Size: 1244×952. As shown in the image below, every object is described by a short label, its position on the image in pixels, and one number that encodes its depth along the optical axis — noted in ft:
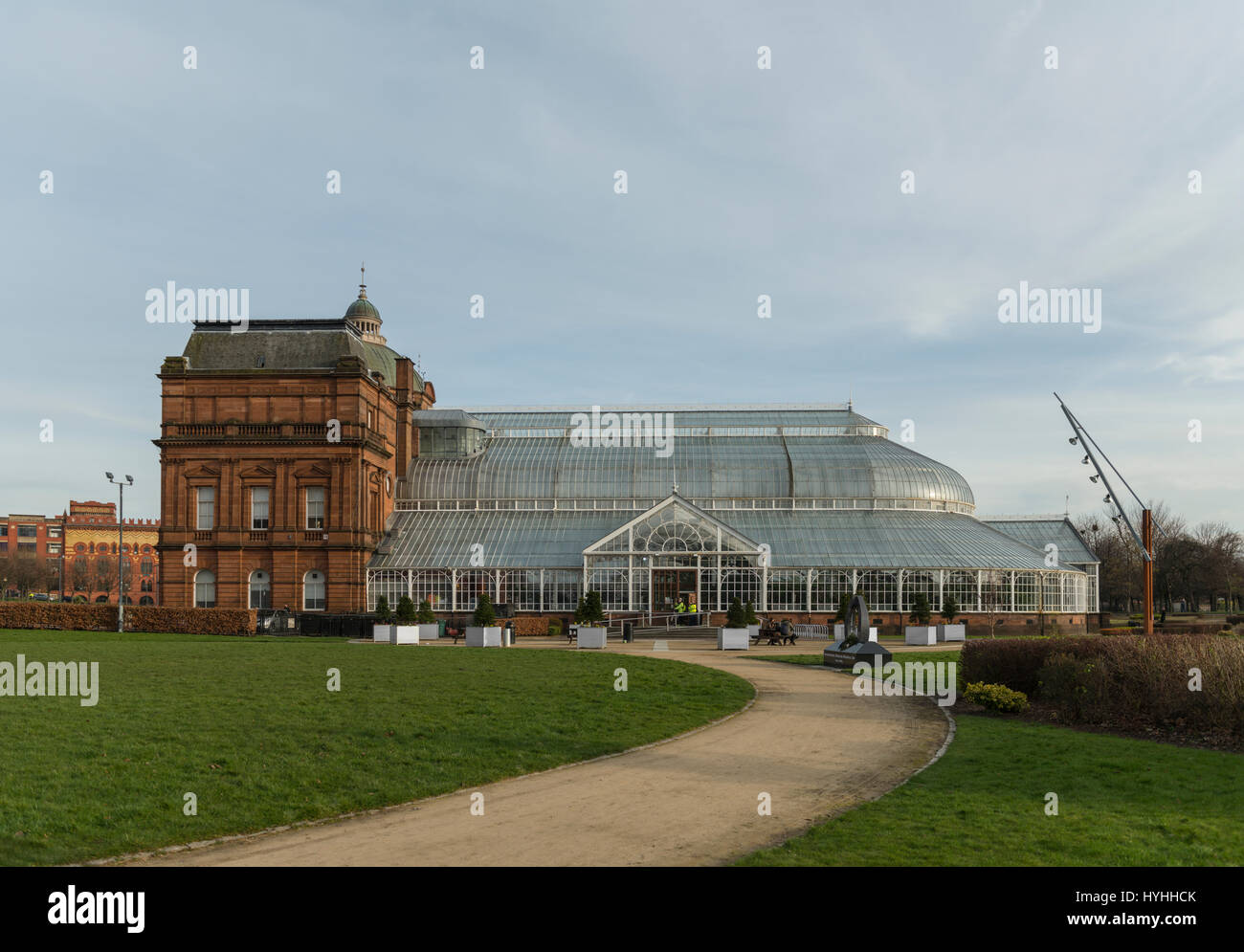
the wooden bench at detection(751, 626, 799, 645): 149.48
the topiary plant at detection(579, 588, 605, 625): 154.92
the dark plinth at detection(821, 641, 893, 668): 104.47
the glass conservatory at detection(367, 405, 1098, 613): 185.37
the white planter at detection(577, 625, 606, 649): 140.15
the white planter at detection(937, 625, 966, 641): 153.79
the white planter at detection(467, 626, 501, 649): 143.02
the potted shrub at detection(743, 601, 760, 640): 155.33
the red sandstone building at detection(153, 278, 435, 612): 193.77
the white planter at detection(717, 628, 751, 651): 137.80
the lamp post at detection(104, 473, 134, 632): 157.07
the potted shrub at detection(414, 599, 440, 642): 162.20
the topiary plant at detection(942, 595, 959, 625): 170.50
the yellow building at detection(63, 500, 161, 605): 470.80
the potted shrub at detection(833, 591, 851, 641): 157.79
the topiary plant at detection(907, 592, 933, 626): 161.99
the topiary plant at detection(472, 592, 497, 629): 152.25
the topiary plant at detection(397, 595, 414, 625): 157.99
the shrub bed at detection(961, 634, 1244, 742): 60.29
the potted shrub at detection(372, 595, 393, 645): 155.43
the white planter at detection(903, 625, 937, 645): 147.84
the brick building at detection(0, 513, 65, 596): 440.04
